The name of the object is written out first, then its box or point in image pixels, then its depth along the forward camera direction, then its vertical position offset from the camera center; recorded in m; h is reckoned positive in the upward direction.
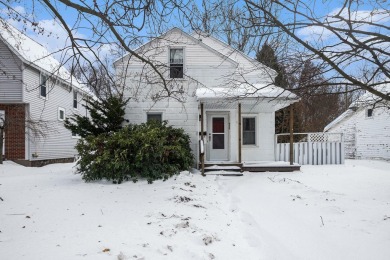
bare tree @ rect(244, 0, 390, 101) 4.46 +1.46
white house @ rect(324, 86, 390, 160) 21.84 +0.03
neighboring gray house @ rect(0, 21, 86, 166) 16.30 +1.27
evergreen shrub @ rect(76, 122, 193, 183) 9.59 -0.72
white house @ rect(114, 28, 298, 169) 13.95 +0.89
